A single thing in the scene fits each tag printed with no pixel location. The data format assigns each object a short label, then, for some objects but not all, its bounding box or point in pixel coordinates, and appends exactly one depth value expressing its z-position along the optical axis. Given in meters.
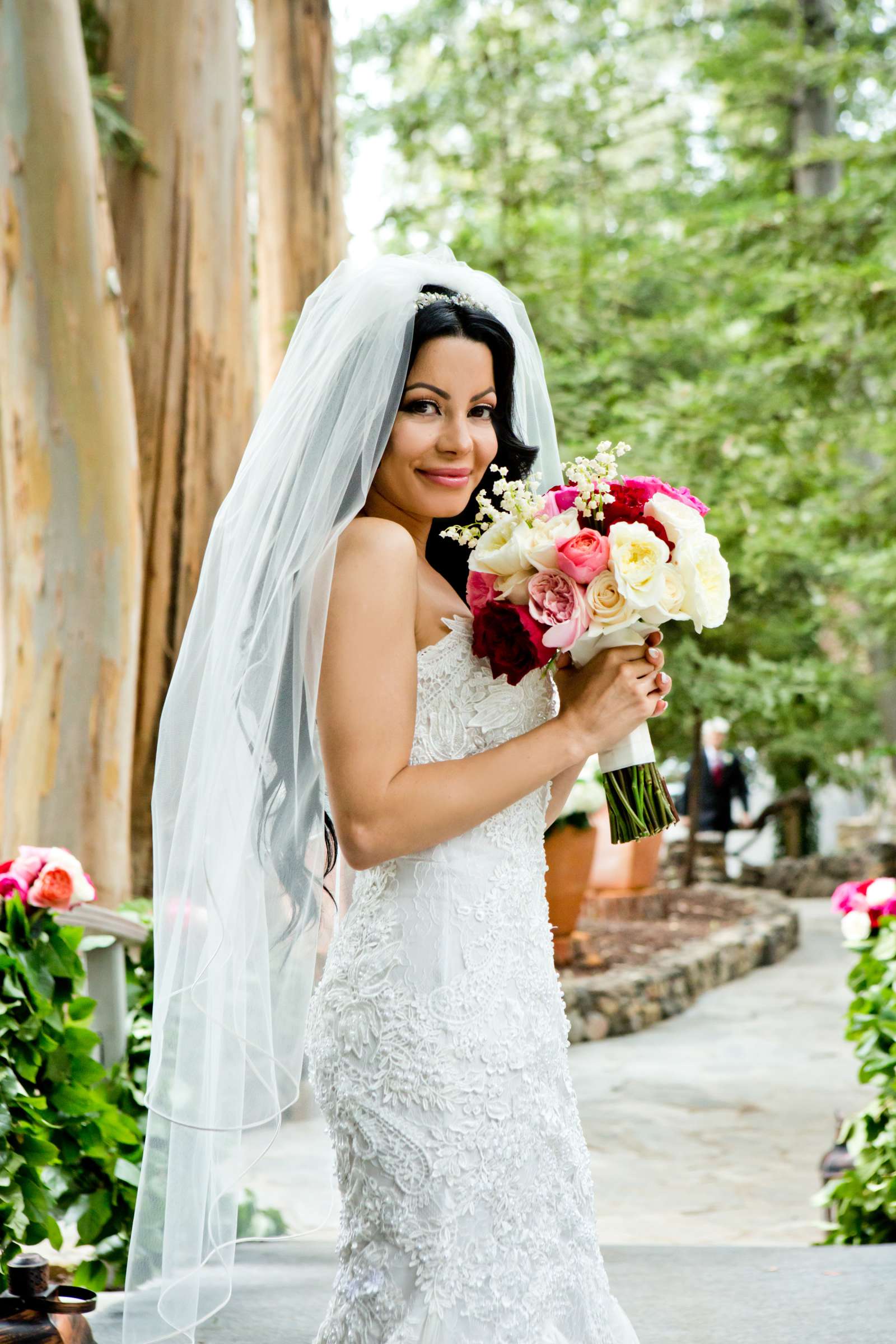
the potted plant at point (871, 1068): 3.71
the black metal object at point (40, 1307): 2.41
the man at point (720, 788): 14.20
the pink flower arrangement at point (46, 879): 3.03
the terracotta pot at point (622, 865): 10.59
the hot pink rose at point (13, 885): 3.05
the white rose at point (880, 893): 3.84
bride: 1.89
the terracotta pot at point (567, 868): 8.04
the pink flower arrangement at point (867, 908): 3.85
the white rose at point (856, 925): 3.85
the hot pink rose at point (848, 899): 3.88
